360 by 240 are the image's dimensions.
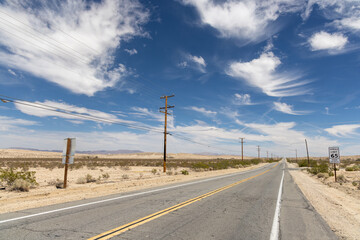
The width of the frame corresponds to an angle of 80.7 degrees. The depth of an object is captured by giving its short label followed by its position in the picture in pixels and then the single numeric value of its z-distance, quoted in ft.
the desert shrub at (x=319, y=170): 106.32
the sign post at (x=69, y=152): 47.78
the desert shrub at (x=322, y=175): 92.04
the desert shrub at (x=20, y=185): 43.52
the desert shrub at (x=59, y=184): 50.00
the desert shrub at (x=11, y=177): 45.80
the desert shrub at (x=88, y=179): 62.94
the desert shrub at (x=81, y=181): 59.20
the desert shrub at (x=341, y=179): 73.09
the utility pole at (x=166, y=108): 99.35
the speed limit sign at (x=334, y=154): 67.05
